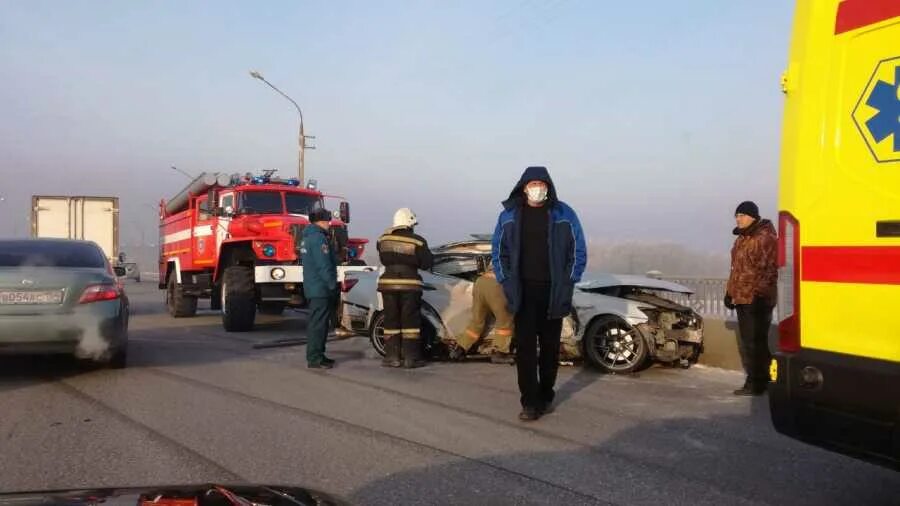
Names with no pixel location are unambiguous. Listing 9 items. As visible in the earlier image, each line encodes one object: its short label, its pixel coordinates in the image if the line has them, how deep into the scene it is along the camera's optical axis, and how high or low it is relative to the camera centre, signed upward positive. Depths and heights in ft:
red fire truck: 39.47 +0.52
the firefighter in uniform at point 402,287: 26.43 -1.19
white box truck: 70.28 +3.35
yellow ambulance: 9.36 +0.23
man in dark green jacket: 26.81 -1.03
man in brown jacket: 21.59 -0.96
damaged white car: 25.63 -2.33
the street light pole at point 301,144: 92.43 +13.74
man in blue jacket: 17.76 -0.10
